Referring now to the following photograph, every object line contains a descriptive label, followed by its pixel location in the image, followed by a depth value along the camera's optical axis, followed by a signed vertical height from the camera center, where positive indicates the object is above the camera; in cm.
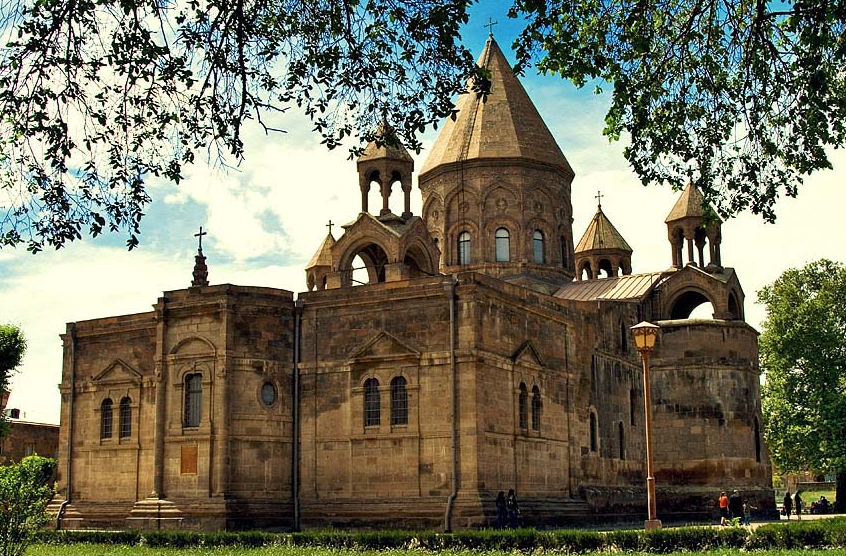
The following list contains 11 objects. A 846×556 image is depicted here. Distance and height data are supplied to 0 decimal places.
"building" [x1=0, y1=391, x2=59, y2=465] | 5259 +78
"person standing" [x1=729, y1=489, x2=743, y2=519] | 3375 -190
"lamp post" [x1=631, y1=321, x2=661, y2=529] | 2496 +238
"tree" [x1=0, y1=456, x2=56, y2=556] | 1695 -91
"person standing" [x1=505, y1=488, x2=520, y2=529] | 2741 -154
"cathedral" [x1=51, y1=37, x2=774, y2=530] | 2873 +172
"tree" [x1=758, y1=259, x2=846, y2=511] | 4512 +335
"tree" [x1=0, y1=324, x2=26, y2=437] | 4075 +416
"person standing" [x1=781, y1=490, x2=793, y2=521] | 3947 -220
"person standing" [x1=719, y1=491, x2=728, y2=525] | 3397 -189
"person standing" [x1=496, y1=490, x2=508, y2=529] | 2723 -162
